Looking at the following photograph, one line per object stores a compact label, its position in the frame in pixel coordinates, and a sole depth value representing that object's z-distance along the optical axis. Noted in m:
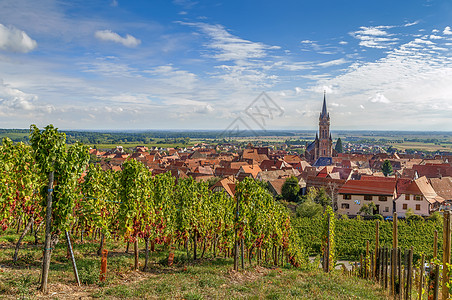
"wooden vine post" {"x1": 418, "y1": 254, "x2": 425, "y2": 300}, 9.38
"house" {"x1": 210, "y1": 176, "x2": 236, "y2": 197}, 51.67
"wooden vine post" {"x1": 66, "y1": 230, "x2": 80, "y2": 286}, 8.95
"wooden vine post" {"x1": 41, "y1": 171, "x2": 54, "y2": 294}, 8.08
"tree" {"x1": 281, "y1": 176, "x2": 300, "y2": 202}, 54.88
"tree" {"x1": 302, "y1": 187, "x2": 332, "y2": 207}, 49.78
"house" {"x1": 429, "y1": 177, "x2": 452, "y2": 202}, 53.58
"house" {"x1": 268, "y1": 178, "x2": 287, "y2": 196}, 57.36
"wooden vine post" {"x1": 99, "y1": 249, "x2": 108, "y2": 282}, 9.68
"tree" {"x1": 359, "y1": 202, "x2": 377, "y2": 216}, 45.45
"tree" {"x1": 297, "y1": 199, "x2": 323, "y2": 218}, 42.78
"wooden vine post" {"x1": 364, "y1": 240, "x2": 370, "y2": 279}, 15.05
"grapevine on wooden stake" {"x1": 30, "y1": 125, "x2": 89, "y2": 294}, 8.20
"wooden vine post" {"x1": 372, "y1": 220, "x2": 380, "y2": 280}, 13.75
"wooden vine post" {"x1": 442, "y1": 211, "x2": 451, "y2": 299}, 7.46
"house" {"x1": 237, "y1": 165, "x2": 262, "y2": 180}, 72.00
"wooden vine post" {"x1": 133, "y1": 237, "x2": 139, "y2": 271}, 11.42
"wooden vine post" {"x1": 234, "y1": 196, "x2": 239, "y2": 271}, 12.64
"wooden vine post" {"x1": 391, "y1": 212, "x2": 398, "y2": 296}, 11.05
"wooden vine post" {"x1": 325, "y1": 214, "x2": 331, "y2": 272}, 15.12
